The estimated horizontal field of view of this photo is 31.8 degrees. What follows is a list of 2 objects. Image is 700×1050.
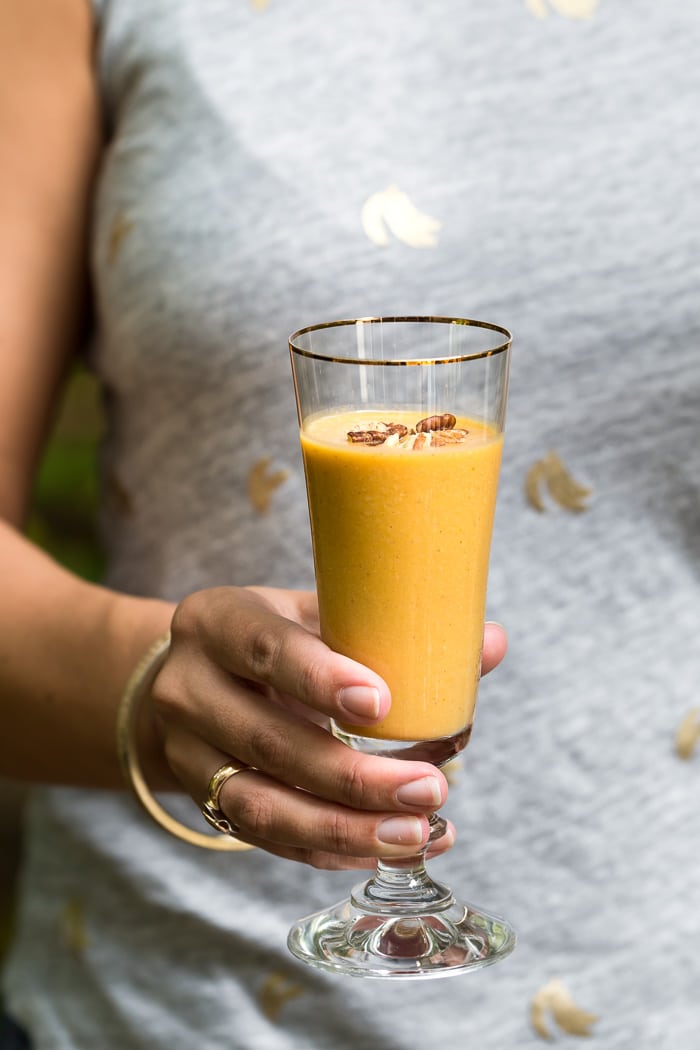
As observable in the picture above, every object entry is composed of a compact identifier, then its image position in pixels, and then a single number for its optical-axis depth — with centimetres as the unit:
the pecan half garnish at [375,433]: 88
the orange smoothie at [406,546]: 88
